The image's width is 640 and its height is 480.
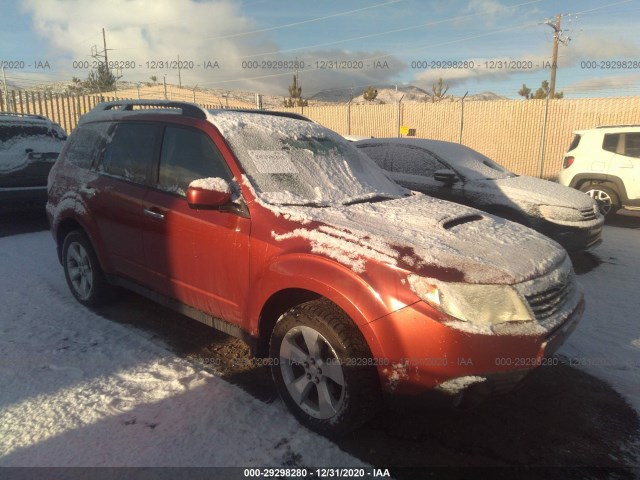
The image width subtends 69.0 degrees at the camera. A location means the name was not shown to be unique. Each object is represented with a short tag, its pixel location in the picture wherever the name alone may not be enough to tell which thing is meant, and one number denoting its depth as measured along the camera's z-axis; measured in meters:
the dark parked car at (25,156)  6.61
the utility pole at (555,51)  26.36
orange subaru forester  2.21
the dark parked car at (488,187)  5.54
